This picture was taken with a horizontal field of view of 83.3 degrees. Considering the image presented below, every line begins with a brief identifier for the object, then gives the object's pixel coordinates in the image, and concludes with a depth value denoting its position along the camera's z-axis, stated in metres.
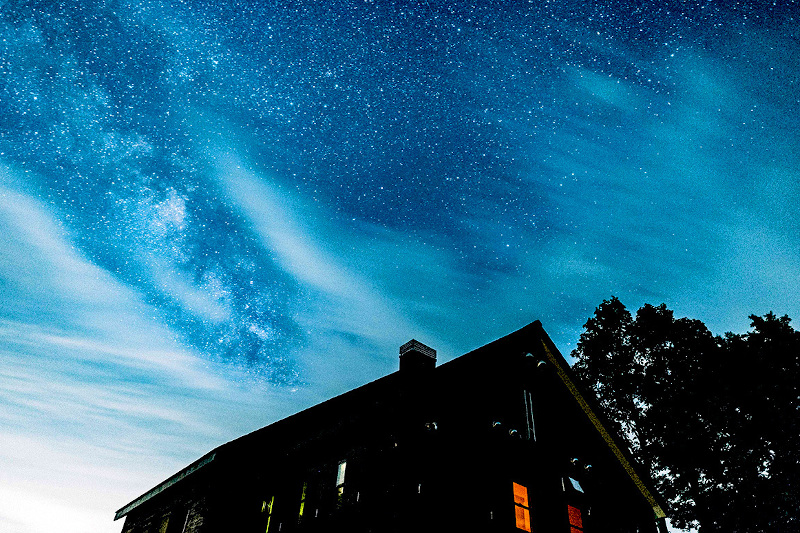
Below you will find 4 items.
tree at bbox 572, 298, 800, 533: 19.58
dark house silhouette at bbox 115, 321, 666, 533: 10.46
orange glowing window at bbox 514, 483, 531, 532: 10.71
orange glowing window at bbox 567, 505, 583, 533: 12.08
